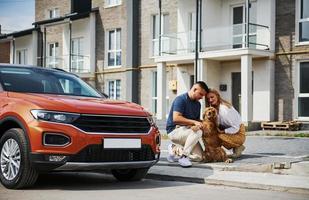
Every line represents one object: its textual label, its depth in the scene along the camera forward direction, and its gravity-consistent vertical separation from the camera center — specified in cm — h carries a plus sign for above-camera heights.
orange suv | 738 -49
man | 982 -39
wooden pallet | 2155 -102
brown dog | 1013 -73
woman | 1035 -45
